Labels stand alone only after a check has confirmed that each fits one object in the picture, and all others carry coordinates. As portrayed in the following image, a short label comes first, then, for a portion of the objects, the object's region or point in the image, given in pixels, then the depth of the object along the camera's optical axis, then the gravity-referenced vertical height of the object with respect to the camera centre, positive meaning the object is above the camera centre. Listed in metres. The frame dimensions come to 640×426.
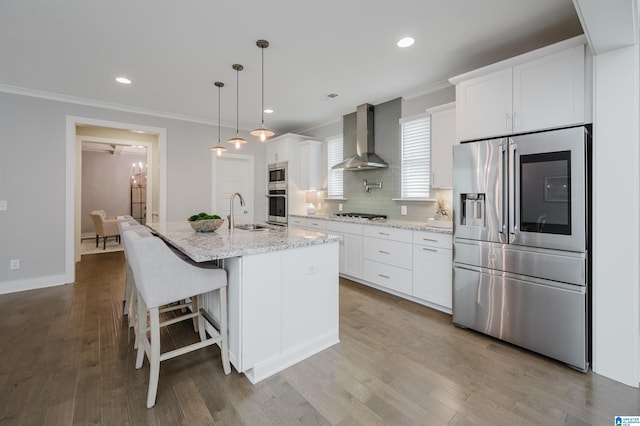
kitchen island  1.94 -0.59
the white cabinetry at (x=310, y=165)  5.35 +0.88
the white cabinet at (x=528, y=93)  2.13 +0.98
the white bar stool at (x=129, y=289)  2.57 -0.74
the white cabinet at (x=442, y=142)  3.34 +0.83
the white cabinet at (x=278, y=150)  5.54 +1.23
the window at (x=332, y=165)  5.14 +0.83
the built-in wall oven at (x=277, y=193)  5.53 +0.39
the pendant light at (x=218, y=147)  3.59 +0.85
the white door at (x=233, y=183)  5.48 +0.58
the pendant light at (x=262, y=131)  2.65 +0.75
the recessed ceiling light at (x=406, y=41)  2.62 +1.56
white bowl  2.64 -0.11
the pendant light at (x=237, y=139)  3.09 +0.78
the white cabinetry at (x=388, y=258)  3.41 -0.56
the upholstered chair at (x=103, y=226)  6.78 -0.31
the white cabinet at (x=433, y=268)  3.02 -0.59
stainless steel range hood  4.25 +1.08
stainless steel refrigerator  2.08 -0.22
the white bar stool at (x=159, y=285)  1.74 -0.46
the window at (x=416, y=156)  3.81 +0.77
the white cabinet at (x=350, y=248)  4.02 -0.49
